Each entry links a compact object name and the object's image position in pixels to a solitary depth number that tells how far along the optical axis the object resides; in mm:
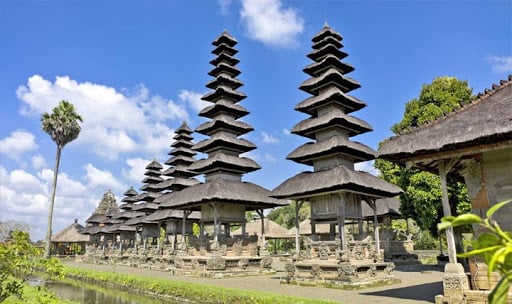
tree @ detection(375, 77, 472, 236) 19781
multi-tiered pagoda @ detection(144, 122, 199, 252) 28578
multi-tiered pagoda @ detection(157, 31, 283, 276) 20797
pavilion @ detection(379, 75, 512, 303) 8328
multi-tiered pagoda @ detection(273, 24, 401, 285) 15250
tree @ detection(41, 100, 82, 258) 40375
